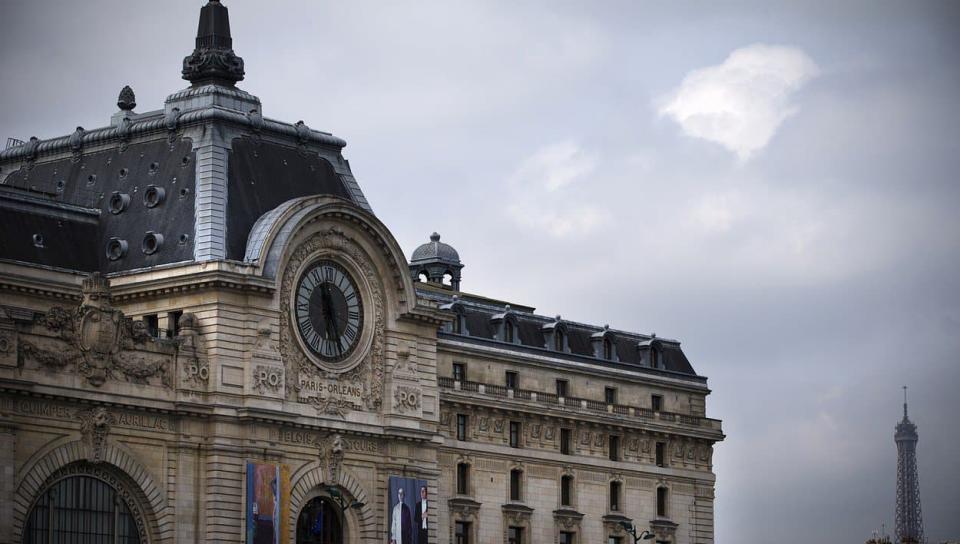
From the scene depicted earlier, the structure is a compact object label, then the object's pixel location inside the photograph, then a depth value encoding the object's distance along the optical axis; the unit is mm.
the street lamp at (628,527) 130750
